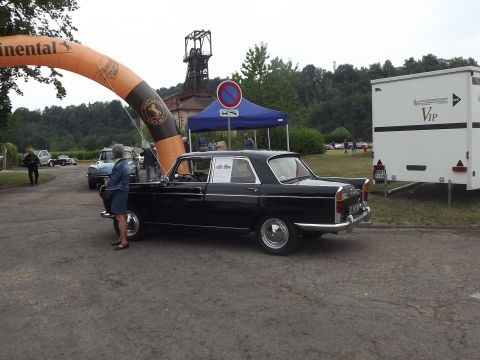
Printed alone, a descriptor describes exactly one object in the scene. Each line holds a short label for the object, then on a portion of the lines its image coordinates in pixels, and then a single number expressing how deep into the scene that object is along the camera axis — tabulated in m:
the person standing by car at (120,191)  7.76
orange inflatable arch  14.44
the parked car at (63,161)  56.74
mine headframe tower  74.56
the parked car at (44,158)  50.05
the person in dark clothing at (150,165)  17.08
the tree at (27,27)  19.55
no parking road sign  10.25
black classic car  6.84
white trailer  10.23
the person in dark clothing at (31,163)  21.61
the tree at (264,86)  35.44
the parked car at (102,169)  18.17
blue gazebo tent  15.34
